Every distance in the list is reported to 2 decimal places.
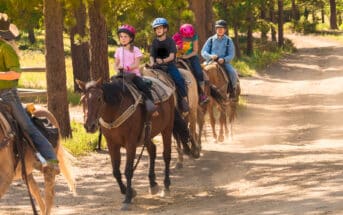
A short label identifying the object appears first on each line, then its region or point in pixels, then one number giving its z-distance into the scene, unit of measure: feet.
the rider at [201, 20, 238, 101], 59.93
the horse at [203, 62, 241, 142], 60.13
